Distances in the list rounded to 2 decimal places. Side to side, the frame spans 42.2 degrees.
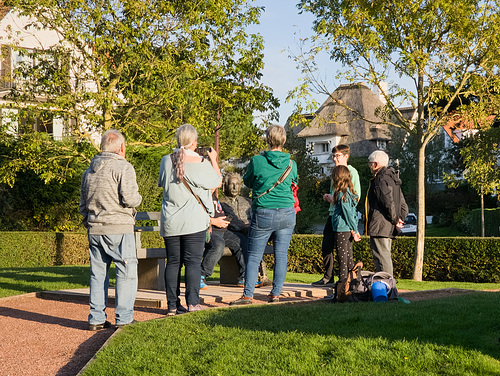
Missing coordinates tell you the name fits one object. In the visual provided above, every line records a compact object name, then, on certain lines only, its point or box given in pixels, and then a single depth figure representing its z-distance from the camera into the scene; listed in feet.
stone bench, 29.01
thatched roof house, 224.94
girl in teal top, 28.81
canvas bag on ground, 24.59
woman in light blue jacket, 22.53
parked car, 144.36
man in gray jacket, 21.07
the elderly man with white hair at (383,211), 27.27
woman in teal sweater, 24.56
